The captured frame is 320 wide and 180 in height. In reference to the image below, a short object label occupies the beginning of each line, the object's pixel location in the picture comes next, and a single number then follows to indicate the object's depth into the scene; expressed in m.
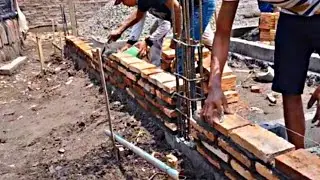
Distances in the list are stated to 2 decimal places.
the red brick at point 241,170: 2.52
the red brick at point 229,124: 2.68
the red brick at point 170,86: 3.44
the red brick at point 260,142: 2.36
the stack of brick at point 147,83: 3.51
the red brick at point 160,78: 3.63
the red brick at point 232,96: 3.92
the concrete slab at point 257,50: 5.42
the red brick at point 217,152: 2.74
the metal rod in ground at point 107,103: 3.39
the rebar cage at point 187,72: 3.09
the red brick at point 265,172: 2.29
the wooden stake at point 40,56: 6.87
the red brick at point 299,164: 2.09
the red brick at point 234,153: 2.52
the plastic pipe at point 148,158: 2.55
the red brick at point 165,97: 3.46
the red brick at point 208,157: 2.87
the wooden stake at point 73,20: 8.36
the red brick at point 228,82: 3.74
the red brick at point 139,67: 4.08
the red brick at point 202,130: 2.86
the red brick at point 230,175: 2.69
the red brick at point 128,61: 4.35
